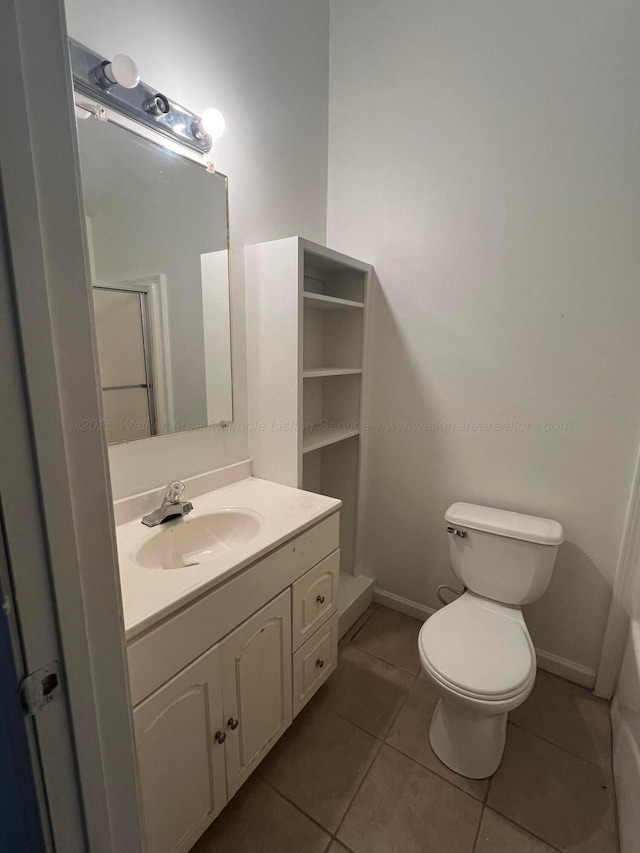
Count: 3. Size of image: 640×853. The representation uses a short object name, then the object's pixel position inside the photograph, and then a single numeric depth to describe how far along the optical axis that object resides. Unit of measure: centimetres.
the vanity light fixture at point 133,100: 102
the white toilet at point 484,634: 120
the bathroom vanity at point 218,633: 87
